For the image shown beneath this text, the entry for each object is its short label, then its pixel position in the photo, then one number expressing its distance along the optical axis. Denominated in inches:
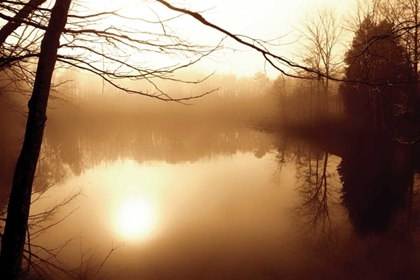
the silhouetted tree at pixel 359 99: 765.0
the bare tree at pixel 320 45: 1051.9
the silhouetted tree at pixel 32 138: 75.7
